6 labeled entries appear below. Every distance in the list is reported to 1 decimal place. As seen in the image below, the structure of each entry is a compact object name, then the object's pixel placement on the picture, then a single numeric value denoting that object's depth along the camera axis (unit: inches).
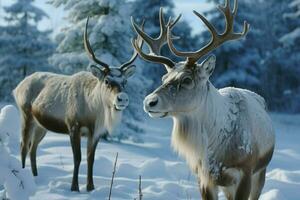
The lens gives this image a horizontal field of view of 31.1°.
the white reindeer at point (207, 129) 195.3
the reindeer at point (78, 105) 328.8
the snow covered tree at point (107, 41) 579.5
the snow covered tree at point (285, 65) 1154.0
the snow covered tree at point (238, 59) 1050.1
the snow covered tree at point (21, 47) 1010.1
